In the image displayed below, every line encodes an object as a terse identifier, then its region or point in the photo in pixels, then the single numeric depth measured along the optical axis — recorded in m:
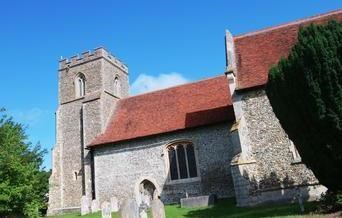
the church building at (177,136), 17.53
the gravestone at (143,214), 10.52
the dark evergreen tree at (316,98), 11.69
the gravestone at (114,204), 22.59
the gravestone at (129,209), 8.75
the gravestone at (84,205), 24.29
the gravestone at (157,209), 9.87
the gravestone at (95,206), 23.86
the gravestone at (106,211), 12.34
